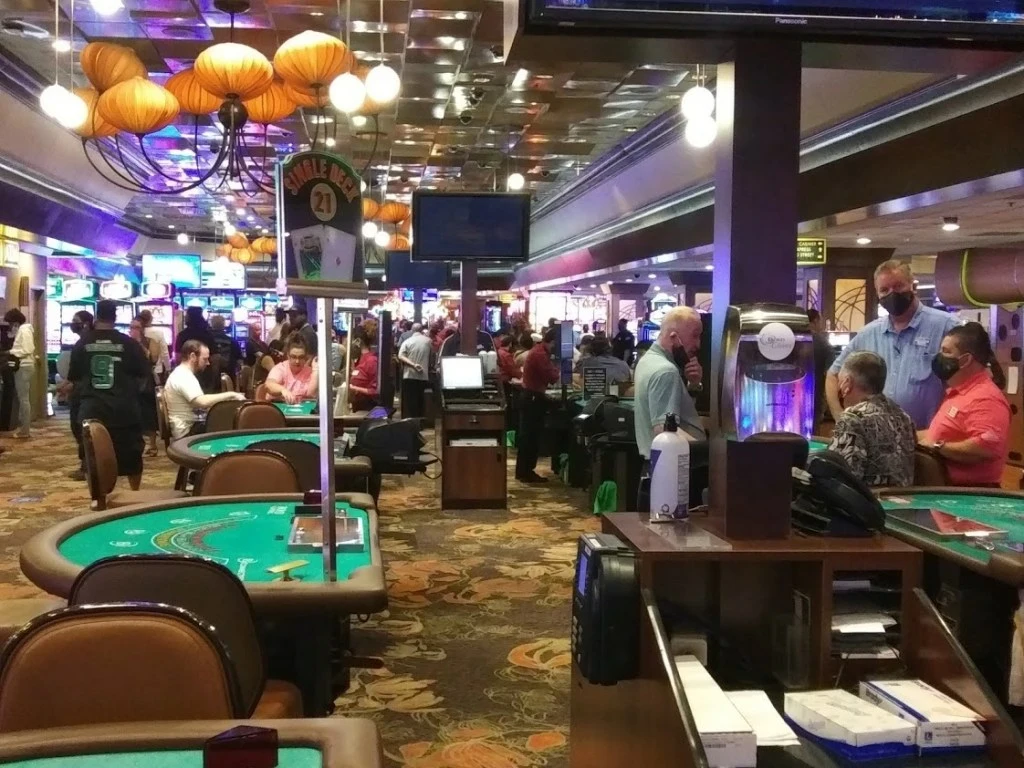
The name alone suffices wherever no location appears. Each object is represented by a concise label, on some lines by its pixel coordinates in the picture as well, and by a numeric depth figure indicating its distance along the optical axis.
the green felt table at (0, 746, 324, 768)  1.61
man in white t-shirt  7.78
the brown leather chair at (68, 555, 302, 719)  2.40
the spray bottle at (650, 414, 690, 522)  2.72
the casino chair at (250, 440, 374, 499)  5.13
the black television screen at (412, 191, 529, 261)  8.88
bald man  5.03
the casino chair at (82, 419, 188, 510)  5.25
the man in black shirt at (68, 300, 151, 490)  7.88
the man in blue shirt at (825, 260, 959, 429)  4.99
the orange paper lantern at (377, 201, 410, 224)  13.27
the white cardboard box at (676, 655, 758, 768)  1.87
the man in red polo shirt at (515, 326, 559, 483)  10.03
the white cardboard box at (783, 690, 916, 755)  1.94
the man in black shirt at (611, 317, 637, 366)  12.01
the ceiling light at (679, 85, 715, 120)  6.61
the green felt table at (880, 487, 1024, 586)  2.29
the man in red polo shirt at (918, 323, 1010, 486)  4.39
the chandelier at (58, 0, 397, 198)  5.86
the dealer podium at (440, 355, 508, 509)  8.31
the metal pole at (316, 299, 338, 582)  2.70
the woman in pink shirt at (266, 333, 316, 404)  7.84
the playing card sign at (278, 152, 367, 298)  2.65
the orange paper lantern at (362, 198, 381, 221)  12.51
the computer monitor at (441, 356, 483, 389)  8.59
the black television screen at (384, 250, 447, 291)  15.40
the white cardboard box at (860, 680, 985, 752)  1.94
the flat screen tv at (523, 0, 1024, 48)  2.39
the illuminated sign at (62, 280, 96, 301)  17.20
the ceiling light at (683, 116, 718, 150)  6.82
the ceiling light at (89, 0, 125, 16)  6.28
